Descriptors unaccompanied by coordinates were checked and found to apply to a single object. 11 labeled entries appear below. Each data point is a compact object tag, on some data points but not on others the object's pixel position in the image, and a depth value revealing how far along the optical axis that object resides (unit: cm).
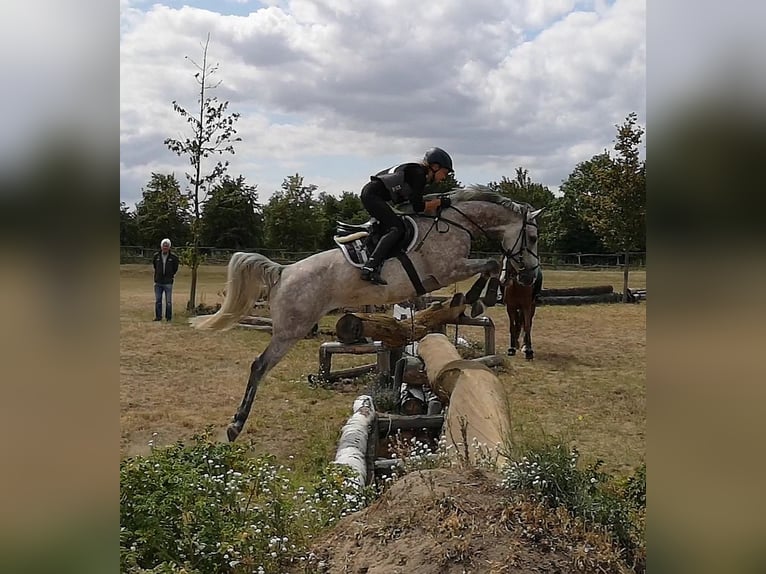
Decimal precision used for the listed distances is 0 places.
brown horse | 921
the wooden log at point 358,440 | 451
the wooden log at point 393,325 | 600
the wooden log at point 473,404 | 433
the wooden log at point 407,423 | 596
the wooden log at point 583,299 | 1861
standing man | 1144
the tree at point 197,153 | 1255
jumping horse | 487
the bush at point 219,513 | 308
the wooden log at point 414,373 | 717
